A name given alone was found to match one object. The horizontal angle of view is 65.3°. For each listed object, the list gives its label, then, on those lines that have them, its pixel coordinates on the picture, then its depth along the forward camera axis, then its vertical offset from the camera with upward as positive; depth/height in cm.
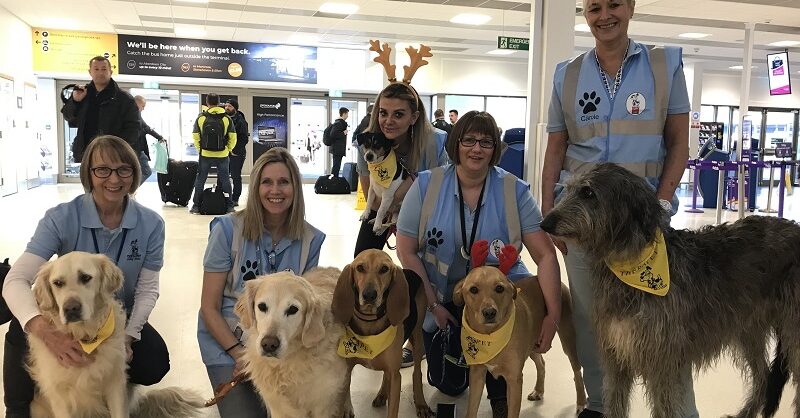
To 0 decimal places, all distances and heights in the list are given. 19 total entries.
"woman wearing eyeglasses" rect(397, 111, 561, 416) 272 -32
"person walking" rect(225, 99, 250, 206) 1042 -5
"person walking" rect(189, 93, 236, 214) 952 -2
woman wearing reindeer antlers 341 +8
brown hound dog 239 -61
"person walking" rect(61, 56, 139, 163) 585 +26
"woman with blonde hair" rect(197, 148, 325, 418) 258 -48
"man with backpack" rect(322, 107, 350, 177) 1325 +13
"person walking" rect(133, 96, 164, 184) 599 -12
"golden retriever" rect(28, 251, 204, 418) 222 -72
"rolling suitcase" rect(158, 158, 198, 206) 1047 -69
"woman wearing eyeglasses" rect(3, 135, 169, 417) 253 -43
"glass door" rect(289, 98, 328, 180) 1716 +24
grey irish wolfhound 202 -45
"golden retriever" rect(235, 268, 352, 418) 217 -73
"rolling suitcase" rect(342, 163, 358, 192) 1384 -70
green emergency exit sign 1095 +182
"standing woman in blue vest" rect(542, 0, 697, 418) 243 +17
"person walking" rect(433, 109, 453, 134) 1125 +39
